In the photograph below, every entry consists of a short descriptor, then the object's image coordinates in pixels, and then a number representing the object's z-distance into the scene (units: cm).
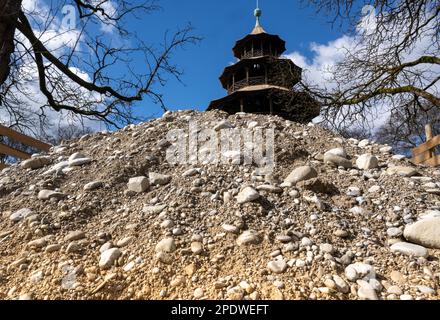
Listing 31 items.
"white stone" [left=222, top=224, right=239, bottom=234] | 208
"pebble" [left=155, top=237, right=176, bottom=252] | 197
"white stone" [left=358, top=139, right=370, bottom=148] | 383
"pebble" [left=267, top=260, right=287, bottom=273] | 176
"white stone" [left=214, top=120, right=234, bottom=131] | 359
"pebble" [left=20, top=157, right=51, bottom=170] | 368
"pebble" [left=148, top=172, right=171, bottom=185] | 283
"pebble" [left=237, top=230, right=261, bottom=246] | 198
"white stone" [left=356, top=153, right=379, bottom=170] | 309
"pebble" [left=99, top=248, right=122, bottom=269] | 194
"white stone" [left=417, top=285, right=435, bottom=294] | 160
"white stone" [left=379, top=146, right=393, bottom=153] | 363
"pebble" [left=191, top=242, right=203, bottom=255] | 195
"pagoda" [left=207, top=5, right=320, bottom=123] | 1878
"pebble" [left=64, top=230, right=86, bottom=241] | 221
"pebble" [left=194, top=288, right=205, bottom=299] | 164
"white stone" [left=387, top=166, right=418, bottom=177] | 298
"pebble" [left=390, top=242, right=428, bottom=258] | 191
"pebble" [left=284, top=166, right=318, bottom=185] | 270
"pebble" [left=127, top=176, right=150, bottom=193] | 276
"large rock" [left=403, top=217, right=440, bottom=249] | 201
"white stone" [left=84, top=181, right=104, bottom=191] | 283
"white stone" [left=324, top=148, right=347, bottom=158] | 316
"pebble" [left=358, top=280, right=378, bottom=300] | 158
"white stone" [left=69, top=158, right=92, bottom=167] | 338
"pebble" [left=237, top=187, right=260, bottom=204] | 237
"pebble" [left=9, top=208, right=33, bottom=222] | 256
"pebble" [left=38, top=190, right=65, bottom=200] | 278
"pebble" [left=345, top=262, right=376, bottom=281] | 171
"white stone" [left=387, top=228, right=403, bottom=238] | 211
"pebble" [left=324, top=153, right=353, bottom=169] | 308
